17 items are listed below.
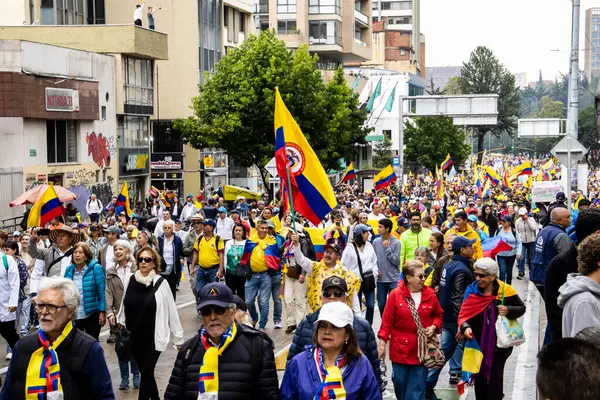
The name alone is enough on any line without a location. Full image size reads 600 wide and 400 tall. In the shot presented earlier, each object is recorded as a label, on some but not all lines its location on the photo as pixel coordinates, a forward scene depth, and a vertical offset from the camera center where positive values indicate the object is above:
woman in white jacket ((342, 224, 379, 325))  12.57 -1.45
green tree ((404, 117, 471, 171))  82.94 -0.21
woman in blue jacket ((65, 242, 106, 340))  10.57 -1.44
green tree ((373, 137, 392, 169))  88.00 -1.31
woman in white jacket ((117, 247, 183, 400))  9.33 -1.57
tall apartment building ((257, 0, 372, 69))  81.94 +9.15
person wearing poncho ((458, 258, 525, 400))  8.83 -1.60
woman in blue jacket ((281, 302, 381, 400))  5.62 -1.24
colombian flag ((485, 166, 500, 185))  47.94 -1.70
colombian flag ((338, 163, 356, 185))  35.00 -1.23
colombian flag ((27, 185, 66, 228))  17.83 -1.18
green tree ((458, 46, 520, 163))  123.00 +6.63
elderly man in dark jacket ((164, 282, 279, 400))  5.63 -1.20
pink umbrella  21.20 -1.20
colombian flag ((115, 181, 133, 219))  26.00 -1.51
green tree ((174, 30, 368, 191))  42.91 +1.54
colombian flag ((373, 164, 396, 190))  33.97 -1.28
